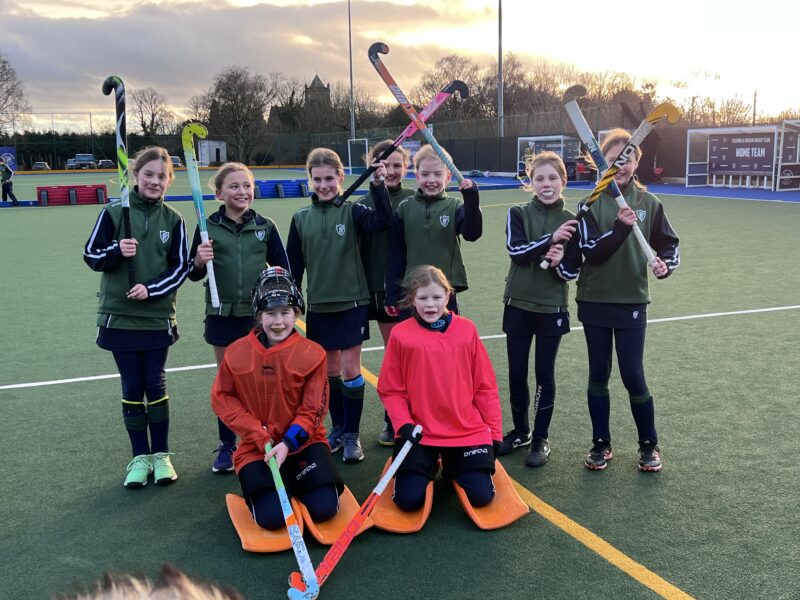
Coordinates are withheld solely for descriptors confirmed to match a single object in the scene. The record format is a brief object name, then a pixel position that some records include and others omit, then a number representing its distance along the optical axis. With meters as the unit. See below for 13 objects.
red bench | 23.12
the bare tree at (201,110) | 61.06
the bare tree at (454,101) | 53.69
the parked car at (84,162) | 53.62
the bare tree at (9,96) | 55.97
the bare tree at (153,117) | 58.03
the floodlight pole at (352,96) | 43.49
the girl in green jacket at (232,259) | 4.23
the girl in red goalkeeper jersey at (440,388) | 3.80
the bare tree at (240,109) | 58.88
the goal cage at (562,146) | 28.54
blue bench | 24.61
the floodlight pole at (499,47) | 33.25
